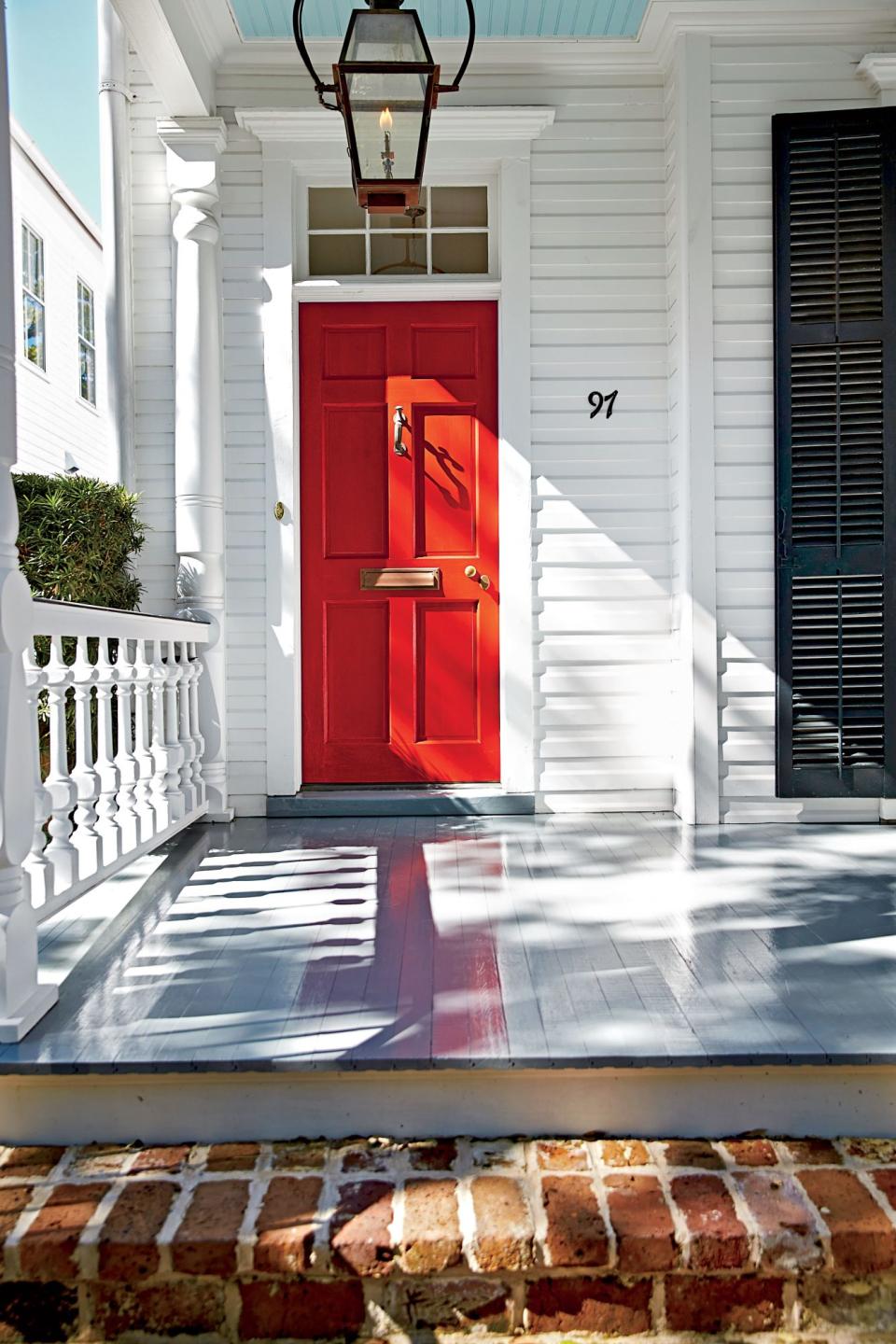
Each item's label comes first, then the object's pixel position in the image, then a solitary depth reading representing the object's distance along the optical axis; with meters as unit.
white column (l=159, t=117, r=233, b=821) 4.70
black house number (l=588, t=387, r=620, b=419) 4.91
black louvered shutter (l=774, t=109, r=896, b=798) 4.50
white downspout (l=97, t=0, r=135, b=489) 4.84
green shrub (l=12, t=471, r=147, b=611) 4.36
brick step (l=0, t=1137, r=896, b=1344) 1.68
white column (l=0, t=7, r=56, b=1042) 2.21
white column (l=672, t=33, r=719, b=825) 4.59
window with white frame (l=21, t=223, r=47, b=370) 8.48
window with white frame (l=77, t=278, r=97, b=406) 9.60
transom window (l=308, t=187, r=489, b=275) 5.05
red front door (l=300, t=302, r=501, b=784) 4.99
